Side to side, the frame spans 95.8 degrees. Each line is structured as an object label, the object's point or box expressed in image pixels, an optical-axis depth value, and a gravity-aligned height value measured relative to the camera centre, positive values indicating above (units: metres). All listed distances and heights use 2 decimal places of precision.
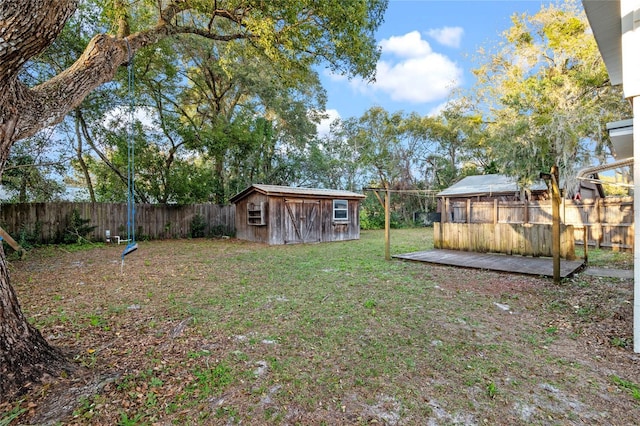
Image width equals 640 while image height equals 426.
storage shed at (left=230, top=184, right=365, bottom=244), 11.66 +0.10
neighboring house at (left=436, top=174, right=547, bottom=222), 14.50 +1.20
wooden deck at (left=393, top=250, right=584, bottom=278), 6.30 -1.17
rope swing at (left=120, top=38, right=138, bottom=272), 4.14 +2.40
